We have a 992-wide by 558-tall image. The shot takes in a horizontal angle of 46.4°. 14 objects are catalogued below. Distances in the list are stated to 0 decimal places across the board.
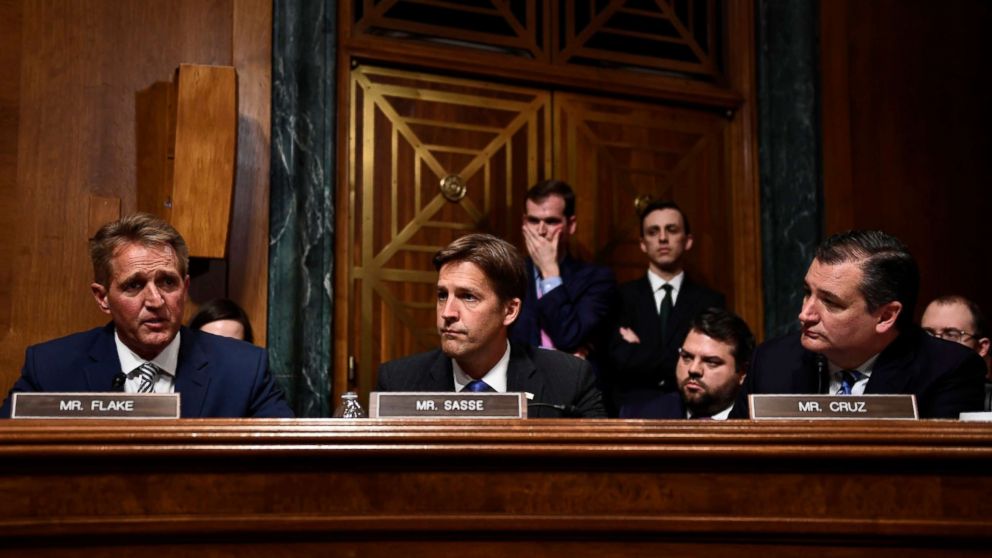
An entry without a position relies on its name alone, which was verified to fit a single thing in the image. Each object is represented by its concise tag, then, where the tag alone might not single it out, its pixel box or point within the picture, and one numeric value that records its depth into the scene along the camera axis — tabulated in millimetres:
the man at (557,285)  4242
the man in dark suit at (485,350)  2977
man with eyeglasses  4180
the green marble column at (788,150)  5332
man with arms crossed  4387
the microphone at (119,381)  2482
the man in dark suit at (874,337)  2746
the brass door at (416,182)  4781
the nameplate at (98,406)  1979
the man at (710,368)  3752
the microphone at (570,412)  2768
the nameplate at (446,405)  2025
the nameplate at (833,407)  2033
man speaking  2705
